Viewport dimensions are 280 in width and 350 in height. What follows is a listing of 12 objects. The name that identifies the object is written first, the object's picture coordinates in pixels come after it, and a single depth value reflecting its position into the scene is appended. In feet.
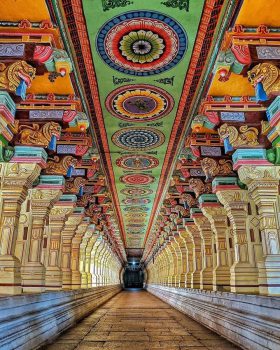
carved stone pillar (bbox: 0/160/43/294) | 16.39
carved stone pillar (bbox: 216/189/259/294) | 21.44
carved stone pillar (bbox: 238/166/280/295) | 17.13
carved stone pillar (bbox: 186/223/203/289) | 36.65
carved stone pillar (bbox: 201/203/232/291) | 26.53
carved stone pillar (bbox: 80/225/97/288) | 41.73
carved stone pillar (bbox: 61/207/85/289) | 31.30
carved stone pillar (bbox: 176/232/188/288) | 47.25
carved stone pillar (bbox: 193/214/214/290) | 31.90
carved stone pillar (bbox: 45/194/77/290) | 25.88
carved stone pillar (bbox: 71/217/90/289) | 35.50
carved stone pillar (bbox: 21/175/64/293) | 20.87
